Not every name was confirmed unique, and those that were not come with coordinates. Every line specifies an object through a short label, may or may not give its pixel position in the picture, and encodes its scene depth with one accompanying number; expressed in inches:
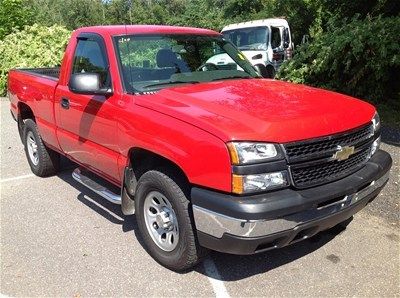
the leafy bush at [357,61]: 303.4
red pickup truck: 117.8
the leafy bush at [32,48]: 577.9
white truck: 530.9
